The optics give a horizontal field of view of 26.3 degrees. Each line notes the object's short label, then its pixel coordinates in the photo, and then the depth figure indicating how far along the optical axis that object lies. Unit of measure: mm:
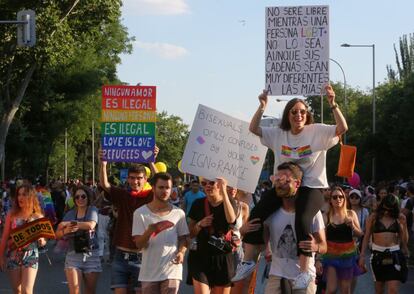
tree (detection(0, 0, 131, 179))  31484
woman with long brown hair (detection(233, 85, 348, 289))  6555
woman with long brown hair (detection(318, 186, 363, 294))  10211
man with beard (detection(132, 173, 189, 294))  7727
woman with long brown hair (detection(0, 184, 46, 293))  9656
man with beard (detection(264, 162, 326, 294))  6523
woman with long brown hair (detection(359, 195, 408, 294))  10133
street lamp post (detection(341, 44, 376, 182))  50647
